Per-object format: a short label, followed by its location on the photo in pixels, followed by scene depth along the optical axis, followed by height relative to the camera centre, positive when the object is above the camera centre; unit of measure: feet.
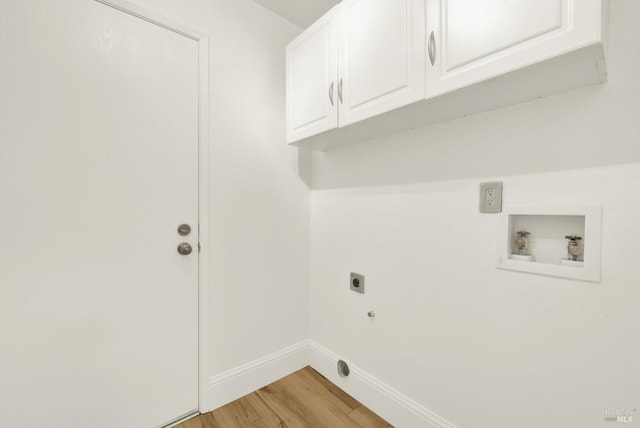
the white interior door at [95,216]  3.56 -0.13
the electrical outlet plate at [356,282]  5.38 -1.48
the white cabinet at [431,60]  2.44 +1.70
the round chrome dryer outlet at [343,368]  5.60 -3.34
